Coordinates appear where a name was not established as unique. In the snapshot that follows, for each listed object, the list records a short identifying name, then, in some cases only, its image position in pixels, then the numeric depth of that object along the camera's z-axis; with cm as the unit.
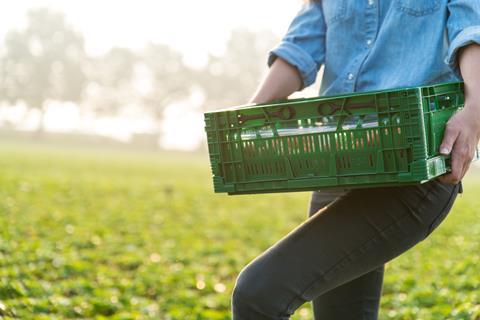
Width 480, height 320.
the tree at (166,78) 6850
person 210
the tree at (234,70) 6906
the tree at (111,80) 6675
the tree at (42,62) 6294
